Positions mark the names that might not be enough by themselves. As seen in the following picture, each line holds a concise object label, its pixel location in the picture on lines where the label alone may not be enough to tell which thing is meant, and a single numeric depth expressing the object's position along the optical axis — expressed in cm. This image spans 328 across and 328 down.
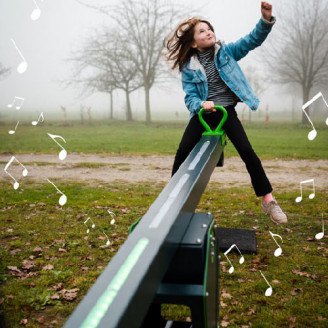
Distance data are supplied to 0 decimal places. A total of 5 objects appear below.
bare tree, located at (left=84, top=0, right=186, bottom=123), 2458
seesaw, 114
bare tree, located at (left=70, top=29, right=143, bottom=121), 2484
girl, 329
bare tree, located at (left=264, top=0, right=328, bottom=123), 2384
